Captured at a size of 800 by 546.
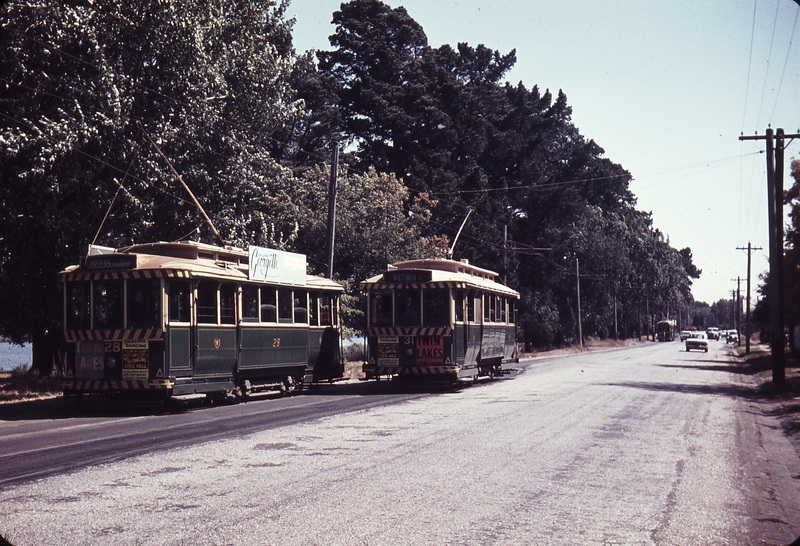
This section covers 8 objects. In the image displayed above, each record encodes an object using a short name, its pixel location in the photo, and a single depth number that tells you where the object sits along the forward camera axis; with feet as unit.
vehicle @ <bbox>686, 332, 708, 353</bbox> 227.81
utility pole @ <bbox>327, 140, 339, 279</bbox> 100.29
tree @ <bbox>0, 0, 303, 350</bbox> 74.64
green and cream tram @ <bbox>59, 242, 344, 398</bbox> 59.36
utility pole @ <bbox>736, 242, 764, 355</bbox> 209.97
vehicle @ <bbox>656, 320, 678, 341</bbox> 420.77
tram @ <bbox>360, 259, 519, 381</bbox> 80.48
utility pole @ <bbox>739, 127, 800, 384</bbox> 89.15
